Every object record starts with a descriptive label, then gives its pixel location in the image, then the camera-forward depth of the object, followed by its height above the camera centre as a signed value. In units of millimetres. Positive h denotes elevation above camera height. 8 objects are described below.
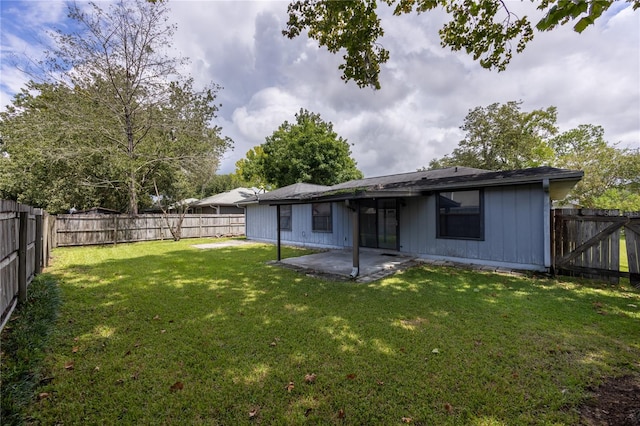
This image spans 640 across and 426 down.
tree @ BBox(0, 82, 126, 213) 13398 +3199
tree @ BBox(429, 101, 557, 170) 21016 +6587
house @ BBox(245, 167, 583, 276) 6434 +33
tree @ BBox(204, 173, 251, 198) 39988 +5085
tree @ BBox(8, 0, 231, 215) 12680 +6713
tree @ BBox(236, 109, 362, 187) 22969 +5396
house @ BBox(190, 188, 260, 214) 22484 +1215
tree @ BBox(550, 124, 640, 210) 18594 +3291
